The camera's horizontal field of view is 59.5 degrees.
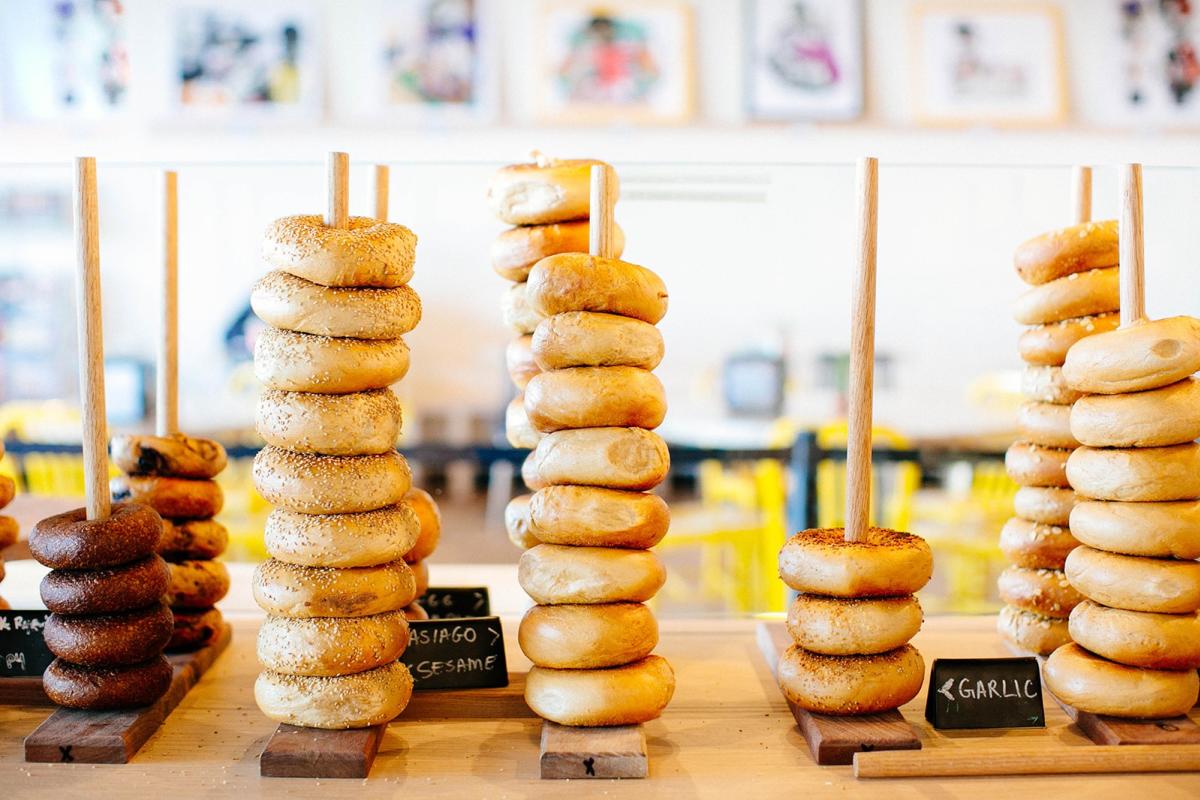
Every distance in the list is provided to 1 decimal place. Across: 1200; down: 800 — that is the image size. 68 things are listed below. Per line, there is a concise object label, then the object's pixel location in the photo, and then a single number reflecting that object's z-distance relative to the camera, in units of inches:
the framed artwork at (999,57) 248.1
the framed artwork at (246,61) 252.5
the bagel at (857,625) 49.6
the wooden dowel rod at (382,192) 60.9
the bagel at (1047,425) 57.2
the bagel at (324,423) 48.0
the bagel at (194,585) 59.2
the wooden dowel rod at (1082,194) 59.7
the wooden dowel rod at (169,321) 60.6
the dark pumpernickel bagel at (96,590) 49.4
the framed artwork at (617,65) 250.2
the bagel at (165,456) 58.9
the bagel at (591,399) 49.3
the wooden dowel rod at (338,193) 49.9
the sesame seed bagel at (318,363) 47.7
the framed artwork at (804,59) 251.1
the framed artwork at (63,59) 255.4
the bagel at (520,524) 56.2
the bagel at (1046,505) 58.0
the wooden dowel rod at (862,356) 51.3
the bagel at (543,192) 56.2
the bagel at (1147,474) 48.9
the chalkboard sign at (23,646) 55.6
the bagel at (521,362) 58.2
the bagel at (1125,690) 49.8
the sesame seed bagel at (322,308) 47.7
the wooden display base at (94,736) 48.4
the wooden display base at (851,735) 49.0
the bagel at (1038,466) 57.9
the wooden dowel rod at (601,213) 51.5
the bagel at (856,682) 50.2
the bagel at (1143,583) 48.9
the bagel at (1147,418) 48.4
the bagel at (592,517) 49.2
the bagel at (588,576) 49.3
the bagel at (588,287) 50.1
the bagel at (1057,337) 56.1
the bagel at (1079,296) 55.8
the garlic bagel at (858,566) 49.3
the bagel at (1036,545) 58.2
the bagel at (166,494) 58.6
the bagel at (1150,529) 48.8
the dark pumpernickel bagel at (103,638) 49.9
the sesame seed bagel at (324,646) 48.3
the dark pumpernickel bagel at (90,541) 49.1
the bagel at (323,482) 48.1
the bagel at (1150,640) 49.2
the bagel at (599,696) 49.3
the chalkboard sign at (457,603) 63.8
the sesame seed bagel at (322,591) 48.4
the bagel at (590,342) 49.6
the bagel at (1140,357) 47.8
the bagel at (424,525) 60.3
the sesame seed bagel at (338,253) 47.6
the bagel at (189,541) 59.0
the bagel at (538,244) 56.6
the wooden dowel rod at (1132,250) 50.4
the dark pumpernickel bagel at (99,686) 50.7
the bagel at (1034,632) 59.1
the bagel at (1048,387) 57.1
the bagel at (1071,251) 56.1
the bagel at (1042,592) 58.2
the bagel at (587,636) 49.1
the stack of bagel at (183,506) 58.9
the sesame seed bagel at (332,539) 48.3
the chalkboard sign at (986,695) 52.1
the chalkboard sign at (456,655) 55.6
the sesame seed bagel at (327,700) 48.6
